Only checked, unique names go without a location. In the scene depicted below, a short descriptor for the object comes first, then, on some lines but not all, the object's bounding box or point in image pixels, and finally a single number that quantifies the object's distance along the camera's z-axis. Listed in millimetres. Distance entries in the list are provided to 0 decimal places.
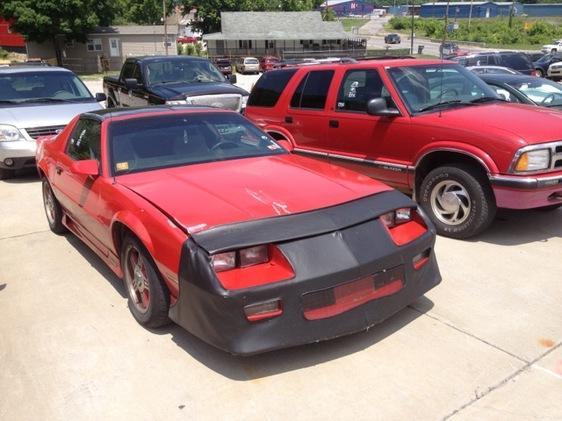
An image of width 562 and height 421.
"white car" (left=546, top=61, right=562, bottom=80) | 27797
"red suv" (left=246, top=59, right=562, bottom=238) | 5133
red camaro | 3082
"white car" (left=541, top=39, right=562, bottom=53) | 50972
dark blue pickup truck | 10250
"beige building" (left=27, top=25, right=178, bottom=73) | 52500
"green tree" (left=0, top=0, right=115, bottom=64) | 46438
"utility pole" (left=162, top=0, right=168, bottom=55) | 53453
